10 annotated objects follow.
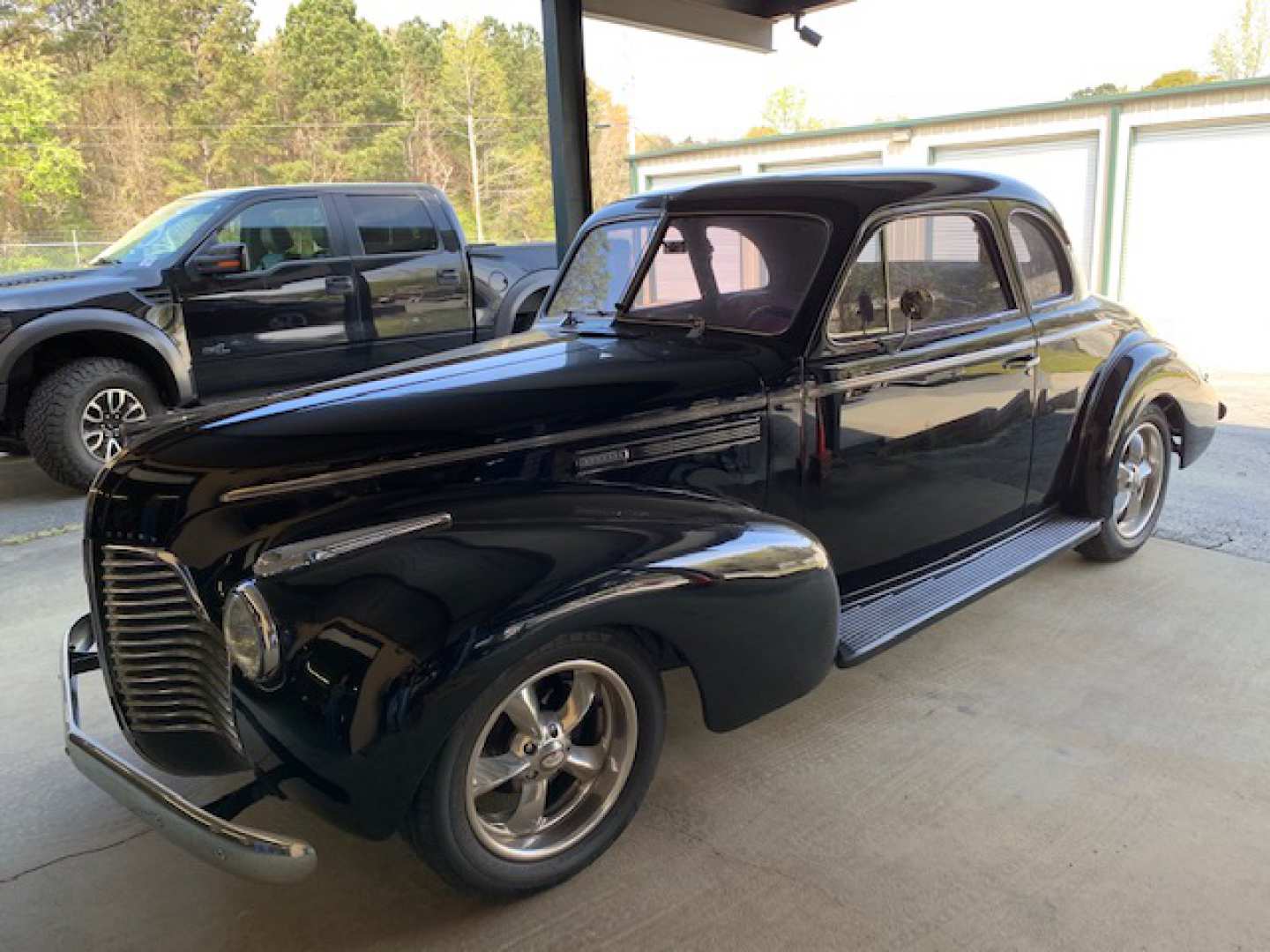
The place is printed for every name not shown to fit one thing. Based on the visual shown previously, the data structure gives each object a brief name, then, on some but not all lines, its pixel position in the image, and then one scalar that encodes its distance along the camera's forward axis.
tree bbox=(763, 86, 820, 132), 57.03
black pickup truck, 6.31
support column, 6.57
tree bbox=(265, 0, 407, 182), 36.12
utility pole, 38.12
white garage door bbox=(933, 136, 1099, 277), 15.38
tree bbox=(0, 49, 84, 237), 31.78
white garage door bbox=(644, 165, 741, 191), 19.84
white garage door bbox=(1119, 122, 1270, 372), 13.80
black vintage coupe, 2.08
